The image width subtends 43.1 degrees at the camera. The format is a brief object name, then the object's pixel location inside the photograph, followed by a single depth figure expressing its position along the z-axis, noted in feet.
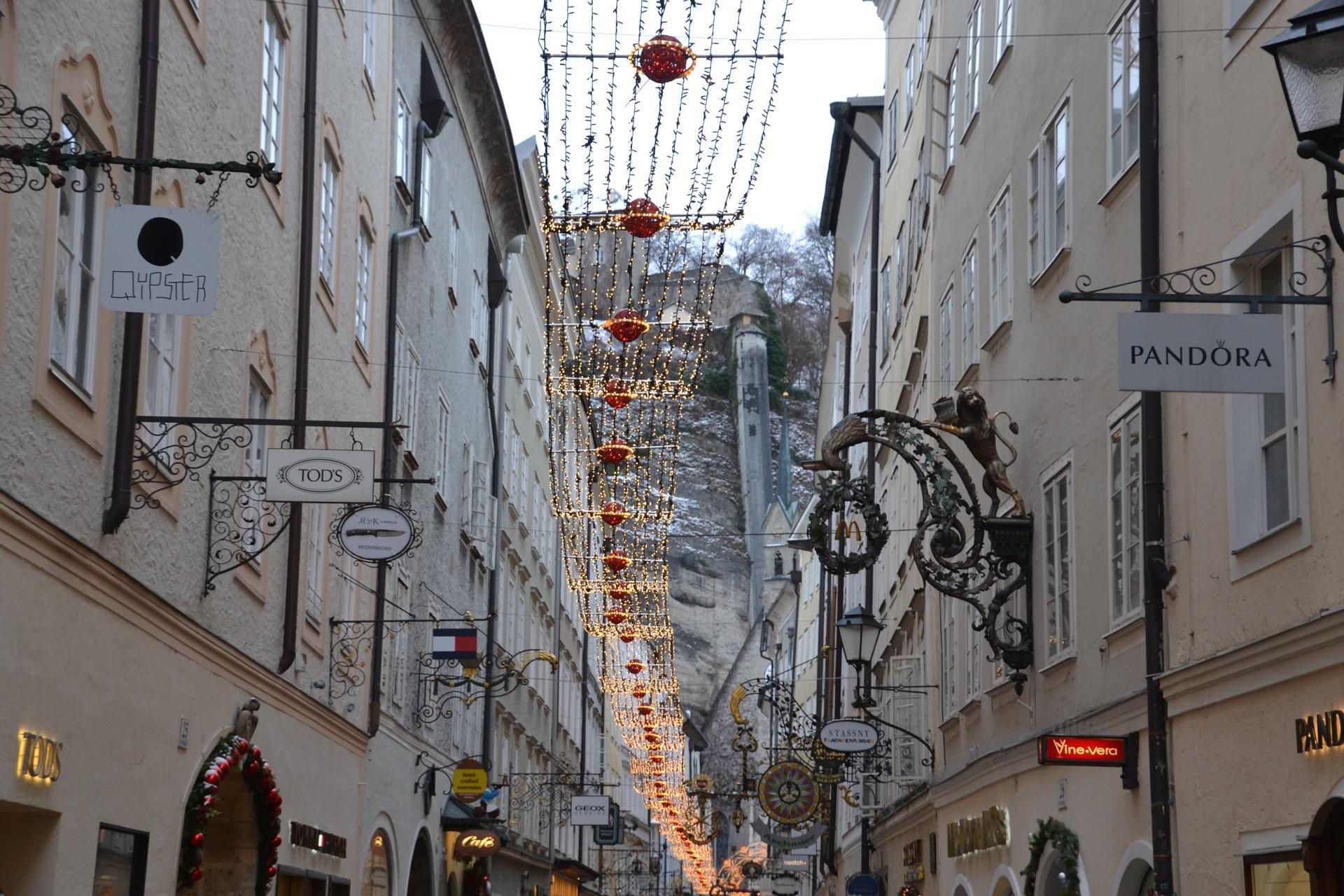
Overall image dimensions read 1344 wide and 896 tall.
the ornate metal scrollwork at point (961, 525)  46.57
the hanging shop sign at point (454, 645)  61.46
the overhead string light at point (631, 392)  45.52
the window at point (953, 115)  65.87
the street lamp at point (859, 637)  66.69
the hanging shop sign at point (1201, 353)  25.63
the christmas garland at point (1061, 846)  41.60
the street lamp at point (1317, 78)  18.38
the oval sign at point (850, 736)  64.54
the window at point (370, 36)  63.67
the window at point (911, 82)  84.99
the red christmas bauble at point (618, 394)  76.33
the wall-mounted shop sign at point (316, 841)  50.08
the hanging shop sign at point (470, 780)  75.72
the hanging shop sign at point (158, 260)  26.32
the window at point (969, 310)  59.41
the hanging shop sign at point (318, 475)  36.78
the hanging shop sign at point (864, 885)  82.28
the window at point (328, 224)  54.65
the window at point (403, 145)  70.69
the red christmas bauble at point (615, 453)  79.36
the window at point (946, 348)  65.66
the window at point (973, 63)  61.31
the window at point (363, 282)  61.36
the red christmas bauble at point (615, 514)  92.40
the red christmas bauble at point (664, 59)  44.24
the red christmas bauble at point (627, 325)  65.77
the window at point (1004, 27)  54.65
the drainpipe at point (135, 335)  32.50
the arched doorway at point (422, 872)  77.10
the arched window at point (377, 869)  64.13
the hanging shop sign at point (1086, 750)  36.35
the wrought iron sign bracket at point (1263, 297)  25.44
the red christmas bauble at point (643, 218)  54.29
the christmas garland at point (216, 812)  39.52
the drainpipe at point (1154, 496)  34.12
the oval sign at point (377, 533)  46.29
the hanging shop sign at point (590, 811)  109.09
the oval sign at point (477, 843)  82.58
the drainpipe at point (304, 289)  49.03
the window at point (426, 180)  77.05
